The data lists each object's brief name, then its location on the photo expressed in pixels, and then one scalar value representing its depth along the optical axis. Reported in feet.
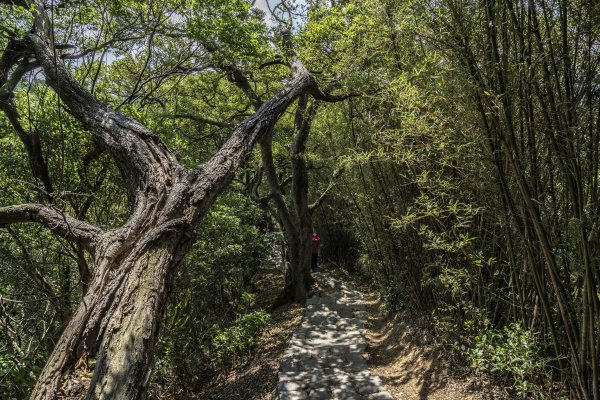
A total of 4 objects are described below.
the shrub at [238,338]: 15.86
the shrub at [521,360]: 7.77
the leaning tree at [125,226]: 5.85
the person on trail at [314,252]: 32.28
